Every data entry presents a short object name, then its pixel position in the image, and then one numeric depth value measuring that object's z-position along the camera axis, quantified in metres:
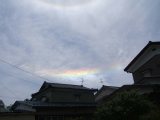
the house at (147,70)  11.42
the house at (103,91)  22.75
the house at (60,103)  16.30
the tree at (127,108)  9.16
